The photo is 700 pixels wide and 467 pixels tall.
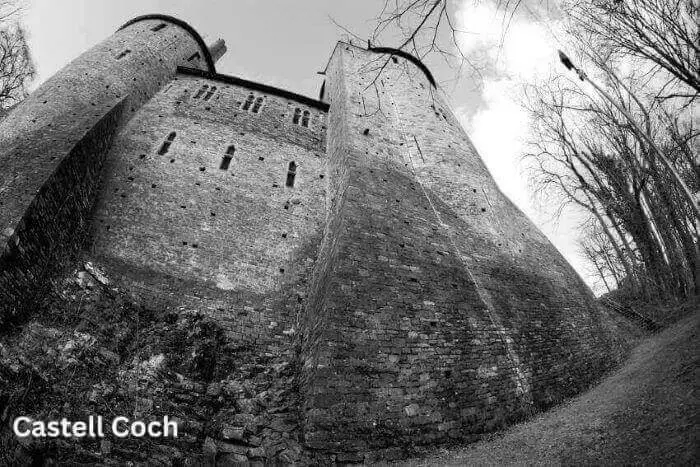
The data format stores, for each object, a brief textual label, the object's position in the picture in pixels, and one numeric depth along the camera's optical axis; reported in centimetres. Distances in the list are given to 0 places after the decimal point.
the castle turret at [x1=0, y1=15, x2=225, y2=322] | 553
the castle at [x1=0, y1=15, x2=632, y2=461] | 530
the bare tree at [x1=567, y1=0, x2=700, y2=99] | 528
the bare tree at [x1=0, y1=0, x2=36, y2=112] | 1268
